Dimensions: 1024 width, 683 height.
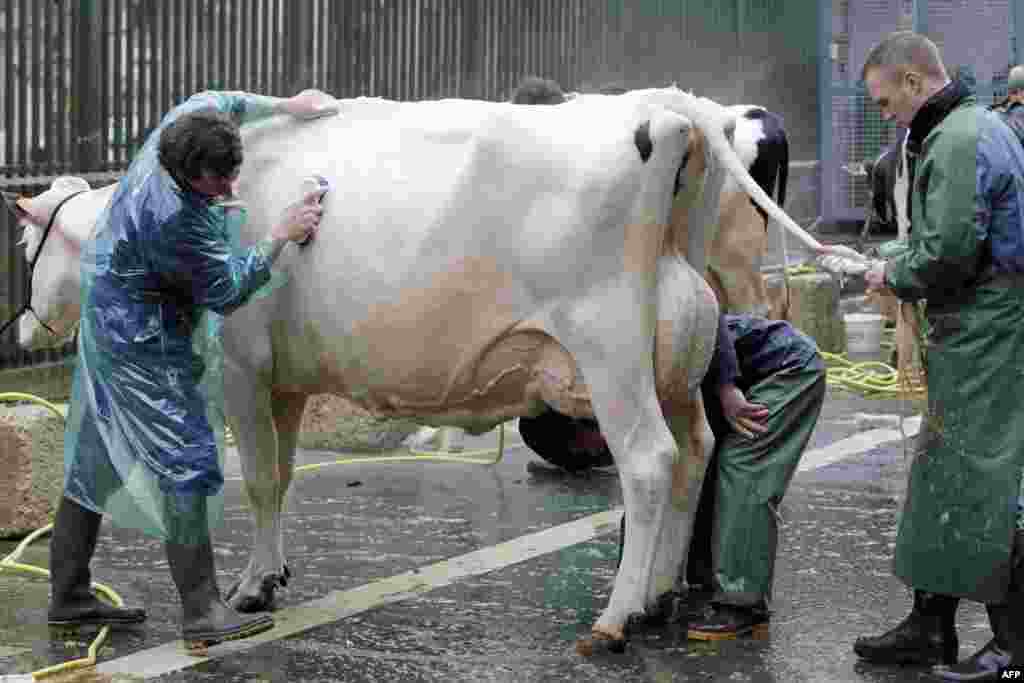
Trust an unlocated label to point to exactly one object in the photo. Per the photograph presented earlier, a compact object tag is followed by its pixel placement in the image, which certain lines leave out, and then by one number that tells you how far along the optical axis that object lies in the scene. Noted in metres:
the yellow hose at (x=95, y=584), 6.64
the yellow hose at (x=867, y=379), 13.45
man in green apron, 6.36
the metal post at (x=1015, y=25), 20.50
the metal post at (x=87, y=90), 12.16
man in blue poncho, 6.74
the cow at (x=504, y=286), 6.88
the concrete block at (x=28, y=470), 8.75
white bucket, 15.68
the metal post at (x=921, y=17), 20.67
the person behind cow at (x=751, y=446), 7.12
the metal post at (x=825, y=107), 21.08
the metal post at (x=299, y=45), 13.43
